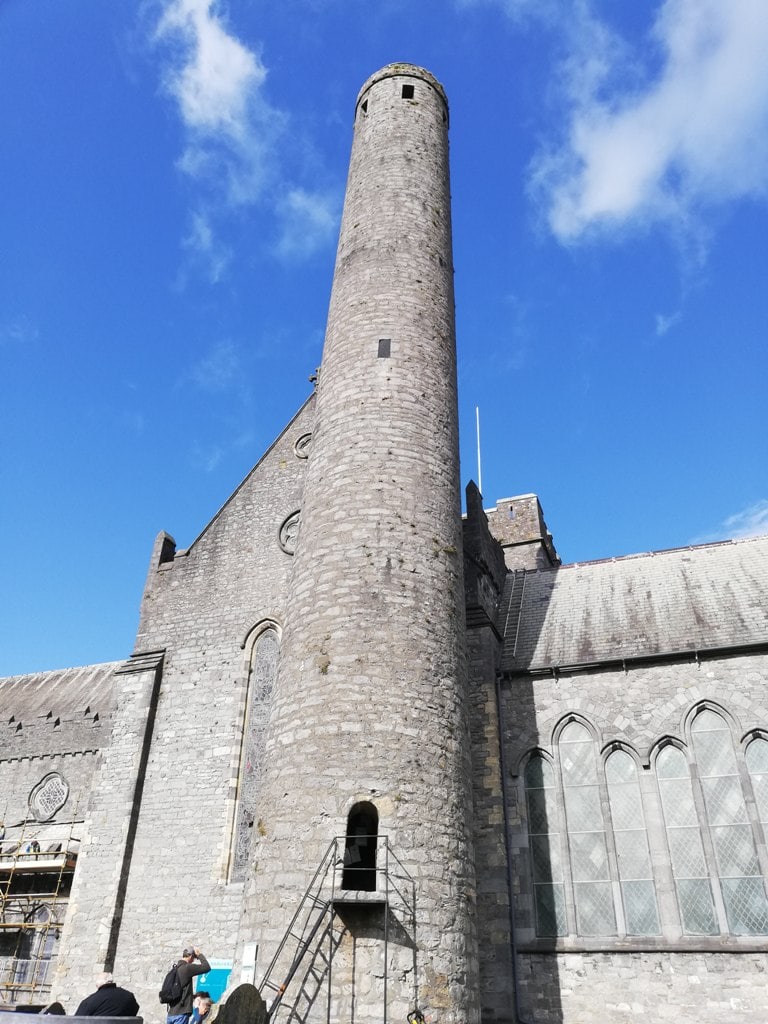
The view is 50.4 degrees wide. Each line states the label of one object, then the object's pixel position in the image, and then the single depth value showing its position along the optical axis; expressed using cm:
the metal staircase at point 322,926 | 872
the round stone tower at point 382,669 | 918
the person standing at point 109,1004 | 728
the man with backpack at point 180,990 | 873
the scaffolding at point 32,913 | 1670
